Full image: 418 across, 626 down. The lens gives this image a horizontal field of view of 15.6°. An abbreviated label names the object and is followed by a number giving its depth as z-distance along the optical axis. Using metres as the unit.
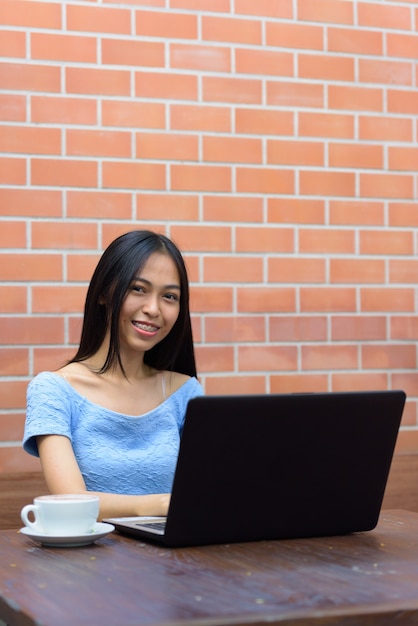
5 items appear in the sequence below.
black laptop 2.32
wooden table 1.96
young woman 3.08
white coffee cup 2.38
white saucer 2.37
